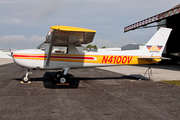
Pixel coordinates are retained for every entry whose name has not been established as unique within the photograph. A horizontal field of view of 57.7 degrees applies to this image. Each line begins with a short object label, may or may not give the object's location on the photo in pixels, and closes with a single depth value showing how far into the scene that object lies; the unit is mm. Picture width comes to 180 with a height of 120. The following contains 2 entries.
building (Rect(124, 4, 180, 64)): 23161
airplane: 7619
